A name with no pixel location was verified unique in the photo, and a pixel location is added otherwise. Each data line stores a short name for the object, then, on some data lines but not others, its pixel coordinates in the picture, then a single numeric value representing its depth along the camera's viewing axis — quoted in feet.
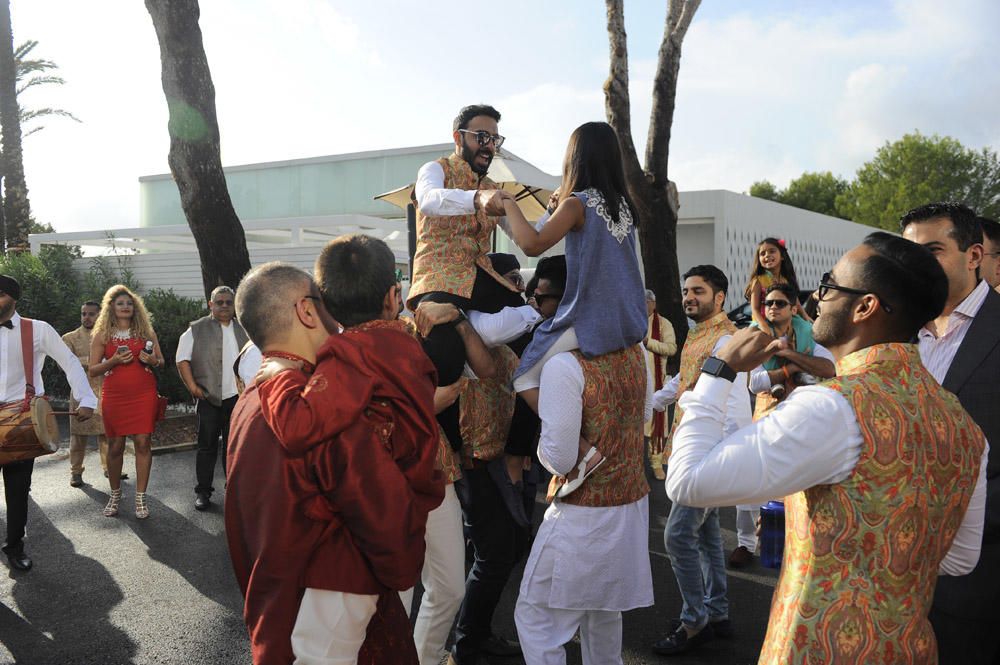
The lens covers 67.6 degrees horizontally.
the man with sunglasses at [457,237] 10.71
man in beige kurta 27.07
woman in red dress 23.45
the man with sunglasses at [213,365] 25.31
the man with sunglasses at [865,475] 5.70
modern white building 50.24
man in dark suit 8.63
